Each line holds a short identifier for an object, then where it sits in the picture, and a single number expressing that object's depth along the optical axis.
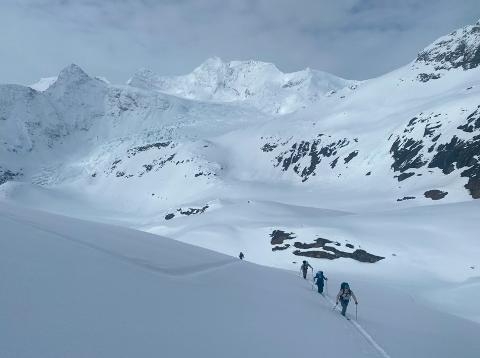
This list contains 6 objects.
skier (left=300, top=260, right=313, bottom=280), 26.00
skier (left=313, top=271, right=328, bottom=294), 20.39
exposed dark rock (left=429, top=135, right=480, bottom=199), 81.06
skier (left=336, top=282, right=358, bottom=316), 15.35
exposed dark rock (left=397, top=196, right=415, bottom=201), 81.95
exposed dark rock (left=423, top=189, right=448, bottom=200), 78.94
